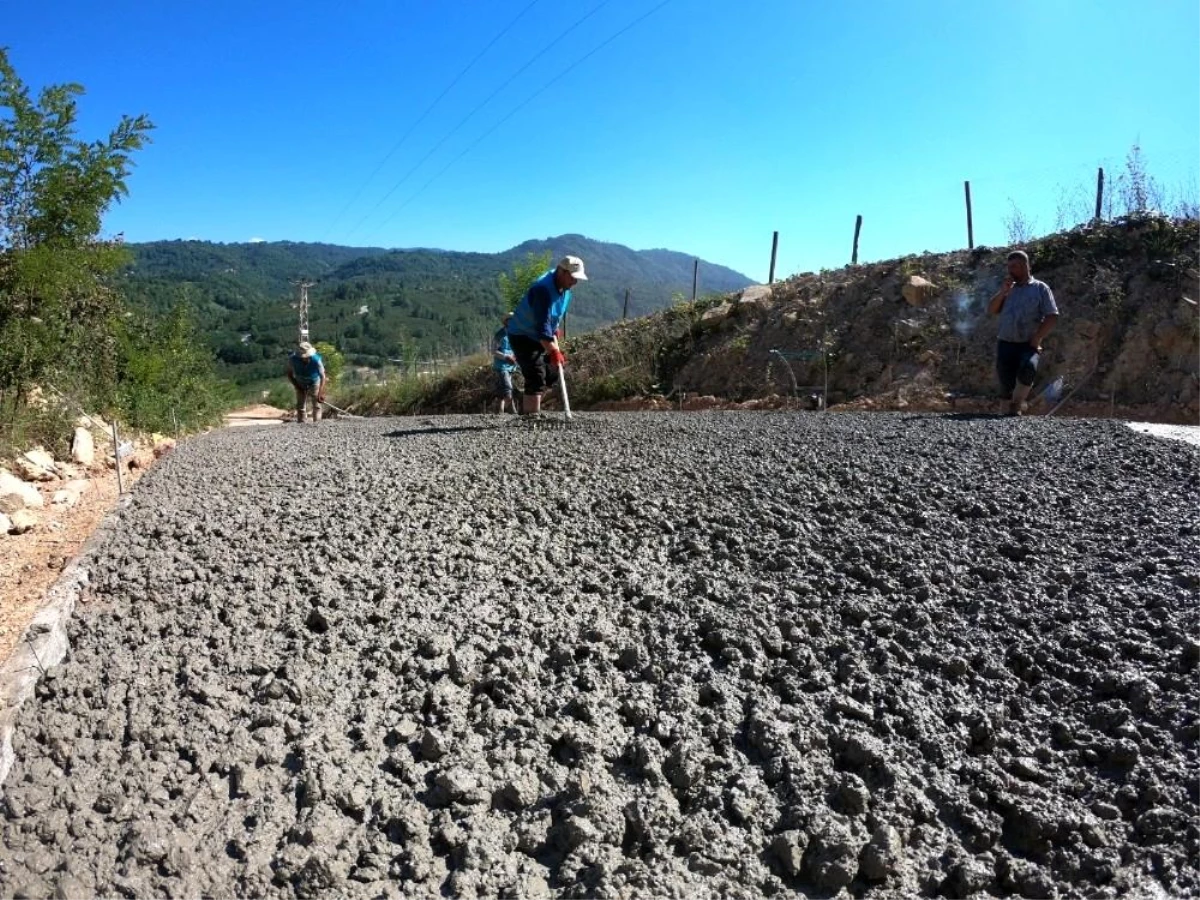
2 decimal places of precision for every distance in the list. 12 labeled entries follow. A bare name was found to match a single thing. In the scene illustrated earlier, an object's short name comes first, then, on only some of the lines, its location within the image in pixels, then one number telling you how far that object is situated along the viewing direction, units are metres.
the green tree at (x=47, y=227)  7.23
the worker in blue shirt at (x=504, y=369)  10.08
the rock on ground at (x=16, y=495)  4.56
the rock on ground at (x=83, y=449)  6.48
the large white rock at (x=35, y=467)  5.57
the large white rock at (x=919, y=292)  13.19
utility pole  31.51
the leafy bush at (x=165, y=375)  9.15
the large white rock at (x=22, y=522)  4.34
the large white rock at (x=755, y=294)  15.59
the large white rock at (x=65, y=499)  5.16
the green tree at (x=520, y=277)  21.75
